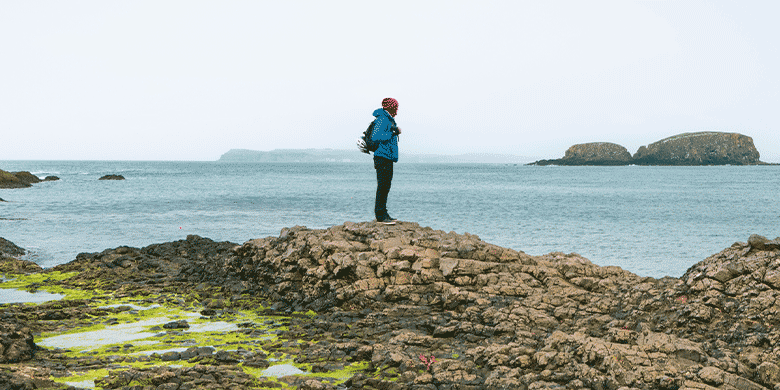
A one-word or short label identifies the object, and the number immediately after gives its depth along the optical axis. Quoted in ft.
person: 38.47
